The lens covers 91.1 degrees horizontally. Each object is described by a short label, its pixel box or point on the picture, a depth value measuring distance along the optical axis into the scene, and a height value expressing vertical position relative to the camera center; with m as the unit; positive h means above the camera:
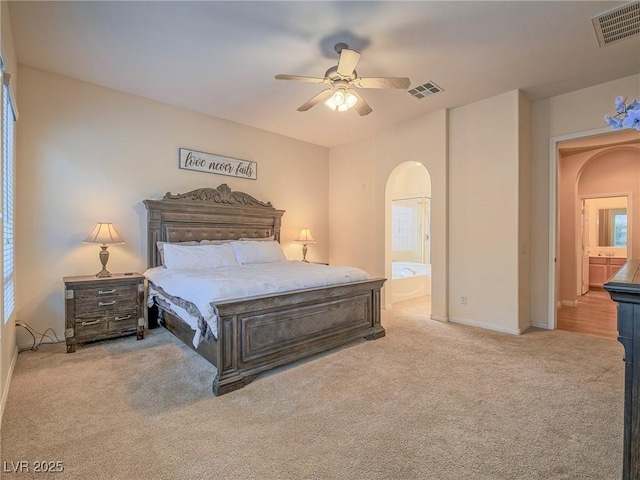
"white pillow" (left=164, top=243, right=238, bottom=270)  3.84 -0.21
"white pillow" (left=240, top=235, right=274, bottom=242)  4.79 +0.02
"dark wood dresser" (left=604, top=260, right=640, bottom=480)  1.20 -0.48
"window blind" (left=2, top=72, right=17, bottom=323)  2.35 +0.39
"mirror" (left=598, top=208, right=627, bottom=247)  7.26 +0.32
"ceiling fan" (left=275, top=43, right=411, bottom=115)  2.63 +1.43
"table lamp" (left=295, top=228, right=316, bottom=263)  5.57 +0.04
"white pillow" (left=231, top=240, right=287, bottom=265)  4.35 -0.17
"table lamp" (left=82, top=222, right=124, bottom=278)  3.48 +0.02
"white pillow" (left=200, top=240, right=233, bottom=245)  4.39 -0.03
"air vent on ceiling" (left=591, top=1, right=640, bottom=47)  2.47 +1.81
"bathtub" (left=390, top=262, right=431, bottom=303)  5.73 -0.79
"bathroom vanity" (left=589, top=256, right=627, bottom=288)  6.95 -0.61
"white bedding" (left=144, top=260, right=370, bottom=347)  2.55 -0.39
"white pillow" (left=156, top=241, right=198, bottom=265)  4.06 -0.12
